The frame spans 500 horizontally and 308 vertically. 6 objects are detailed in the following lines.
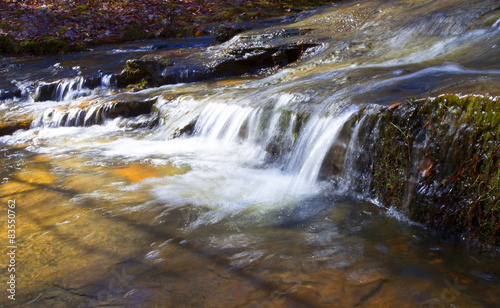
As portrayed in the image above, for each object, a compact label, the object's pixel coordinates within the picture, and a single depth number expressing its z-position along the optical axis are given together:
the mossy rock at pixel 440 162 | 2.69
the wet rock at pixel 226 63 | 8.92
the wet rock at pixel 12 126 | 7.79
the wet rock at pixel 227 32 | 11.08
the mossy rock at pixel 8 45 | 13.35
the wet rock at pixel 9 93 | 10.10
